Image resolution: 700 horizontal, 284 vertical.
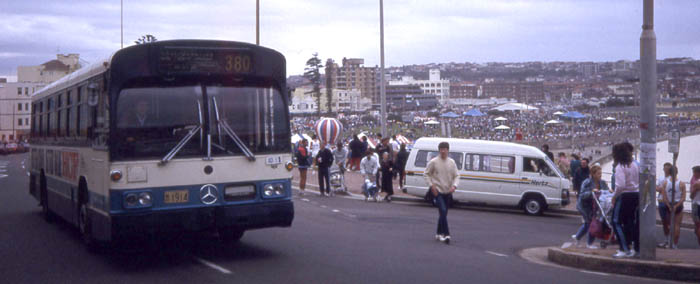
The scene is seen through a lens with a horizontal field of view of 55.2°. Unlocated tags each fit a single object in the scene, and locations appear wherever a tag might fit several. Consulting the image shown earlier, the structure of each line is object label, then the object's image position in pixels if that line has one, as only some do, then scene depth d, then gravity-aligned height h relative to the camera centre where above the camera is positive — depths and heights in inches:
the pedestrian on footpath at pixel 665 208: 505.0 -50.1
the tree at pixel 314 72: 3260.3 +339.7
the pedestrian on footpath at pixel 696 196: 466.9 -38.2
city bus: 322.3 +0.4
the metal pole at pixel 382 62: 1019.9 +122.2
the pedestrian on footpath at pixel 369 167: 805.9 -31.1
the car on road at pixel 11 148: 2742.1 -29.9
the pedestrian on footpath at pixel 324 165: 810.2 -30.0
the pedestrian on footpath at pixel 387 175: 792.3 -40.4
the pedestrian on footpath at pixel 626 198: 368.8 -31.7
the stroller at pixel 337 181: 868.0 -51.3
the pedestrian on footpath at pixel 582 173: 679.1 -32.1
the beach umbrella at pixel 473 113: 2129.7 +92.9
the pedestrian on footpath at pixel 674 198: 471.2 -41.9
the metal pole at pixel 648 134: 350.9 +4.1
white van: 708.7 -37.0
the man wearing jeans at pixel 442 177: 436.1 -23.2
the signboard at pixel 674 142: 469.4 -0.1
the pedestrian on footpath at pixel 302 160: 839.7 -23.9
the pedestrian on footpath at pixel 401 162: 890.1 -27.8
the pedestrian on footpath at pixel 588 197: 442.6 -36.7
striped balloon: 1760.6 +32.0
